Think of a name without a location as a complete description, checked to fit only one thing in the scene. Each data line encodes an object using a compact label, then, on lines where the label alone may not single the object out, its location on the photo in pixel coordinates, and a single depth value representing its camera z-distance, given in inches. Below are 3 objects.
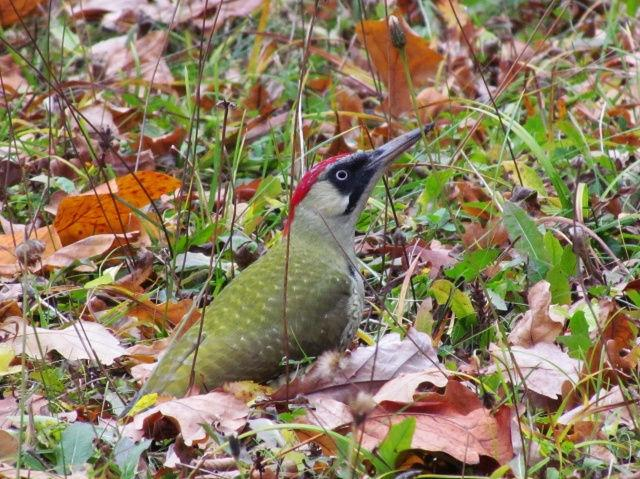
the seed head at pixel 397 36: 310.5
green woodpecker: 289.3
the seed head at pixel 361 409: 168.1
